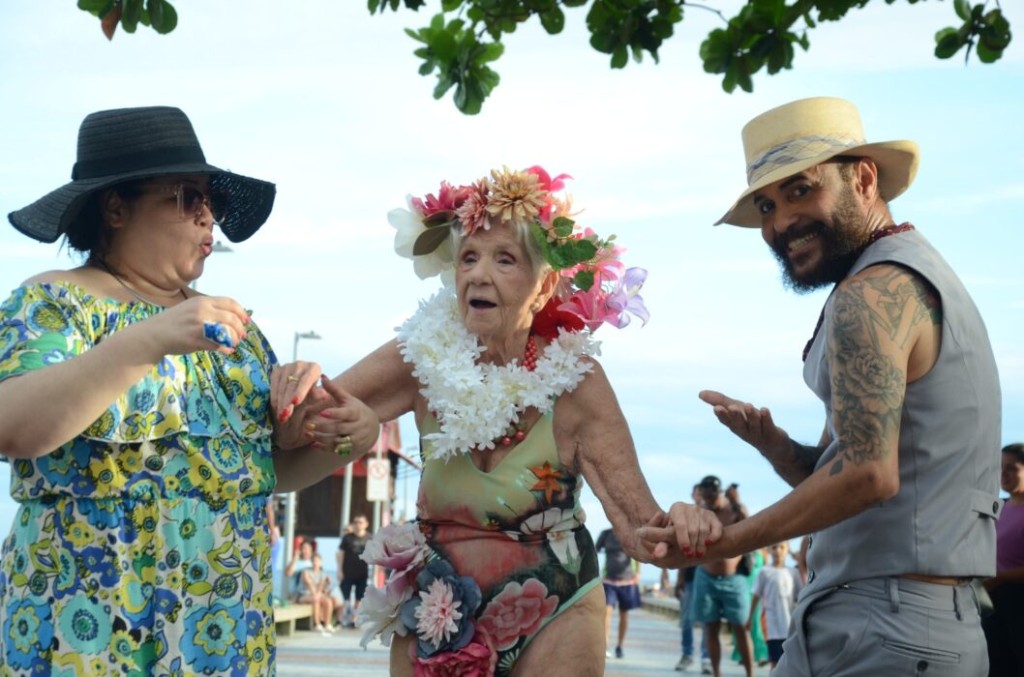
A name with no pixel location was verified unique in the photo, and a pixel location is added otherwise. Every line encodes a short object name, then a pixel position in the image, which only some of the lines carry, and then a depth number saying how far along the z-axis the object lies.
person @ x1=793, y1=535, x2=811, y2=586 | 11.28
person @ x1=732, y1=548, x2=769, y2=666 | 16.52
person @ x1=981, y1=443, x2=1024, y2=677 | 7.76
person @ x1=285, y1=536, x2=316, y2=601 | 24.77
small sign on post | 32.78
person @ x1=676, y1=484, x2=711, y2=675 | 15.47
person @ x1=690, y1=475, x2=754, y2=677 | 13.54
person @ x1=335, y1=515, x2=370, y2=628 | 23.12
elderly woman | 4.34
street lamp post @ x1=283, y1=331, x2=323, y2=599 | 30.00
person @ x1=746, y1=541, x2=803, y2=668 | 13.66
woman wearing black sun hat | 3.40
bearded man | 3.67
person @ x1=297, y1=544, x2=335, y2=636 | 23.12
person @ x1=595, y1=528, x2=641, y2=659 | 16.97
